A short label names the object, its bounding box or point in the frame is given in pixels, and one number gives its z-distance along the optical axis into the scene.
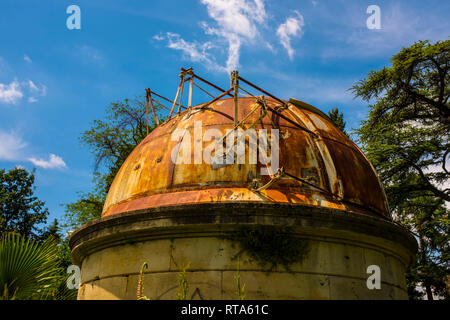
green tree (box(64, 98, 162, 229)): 29.19
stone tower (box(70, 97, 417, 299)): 7.57
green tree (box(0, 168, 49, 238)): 31.73
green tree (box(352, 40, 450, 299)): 20.11
